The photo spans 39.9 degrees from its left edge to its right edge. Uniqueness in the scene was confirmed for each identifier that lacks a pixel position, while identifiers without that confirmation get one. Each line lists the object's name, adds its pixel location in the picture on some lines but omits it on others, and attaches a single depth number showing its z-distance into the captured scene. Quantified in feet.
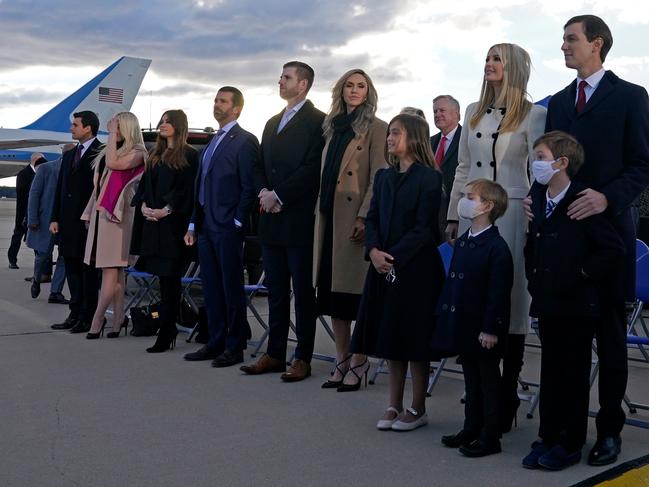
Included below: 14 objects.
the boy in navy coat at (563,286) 12.41
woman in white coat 14.39
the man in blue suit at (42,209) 34.50
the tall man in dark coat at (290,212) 19.07
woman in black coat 22.17
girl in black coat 14.57
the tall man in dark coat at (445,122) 24.29
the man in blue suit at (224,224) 20.66
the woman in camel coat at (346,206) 17.95
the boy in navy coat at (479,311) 13.08
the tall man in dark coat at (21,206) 42.88
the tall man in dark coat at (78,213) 25.11
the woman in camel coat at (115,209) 23.80
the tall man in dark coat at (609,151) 12.86
